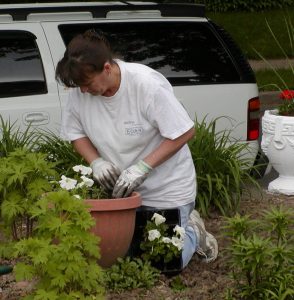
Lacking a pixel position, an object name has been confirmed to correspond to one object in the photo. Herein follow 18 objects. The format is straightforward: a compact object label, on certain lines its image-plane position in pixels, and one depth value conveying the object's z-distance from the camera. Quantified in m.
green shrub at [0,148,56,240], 4.58
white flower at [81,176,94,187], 4.82
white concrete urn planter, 7.26
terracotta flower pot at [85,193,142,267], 4.79
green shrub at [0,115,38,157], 6.66
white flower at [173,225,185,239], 5.07
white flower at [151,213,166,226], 5.05
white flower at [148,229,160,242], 4.99
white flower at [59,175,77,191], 4.67
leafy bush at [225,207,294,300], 4.31
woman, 4.79
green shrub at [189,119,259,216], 6.45
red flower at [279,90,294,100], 7.37
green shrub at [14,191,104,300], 3.99
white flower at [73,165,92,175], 4.95
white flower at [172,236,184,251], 5.02
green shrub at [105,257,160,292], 4.82
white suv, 7.26
